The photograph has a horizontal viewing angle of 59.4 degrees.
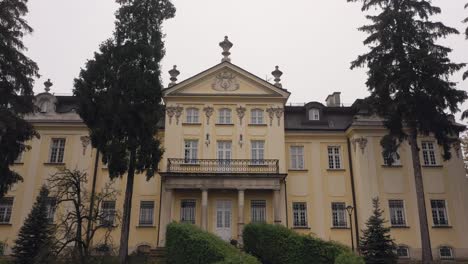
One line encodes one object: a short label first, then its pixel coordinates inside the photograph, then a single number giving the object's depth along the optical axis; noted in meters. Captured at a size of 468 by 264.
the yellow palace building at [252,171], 26.38
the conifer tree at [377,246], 18.14
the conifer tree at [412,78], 22.08
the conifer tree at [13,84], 20.12
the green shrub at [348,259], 11.92
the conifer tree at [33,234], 20.00
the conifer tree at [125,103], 20.61
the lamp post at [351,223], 23.83
